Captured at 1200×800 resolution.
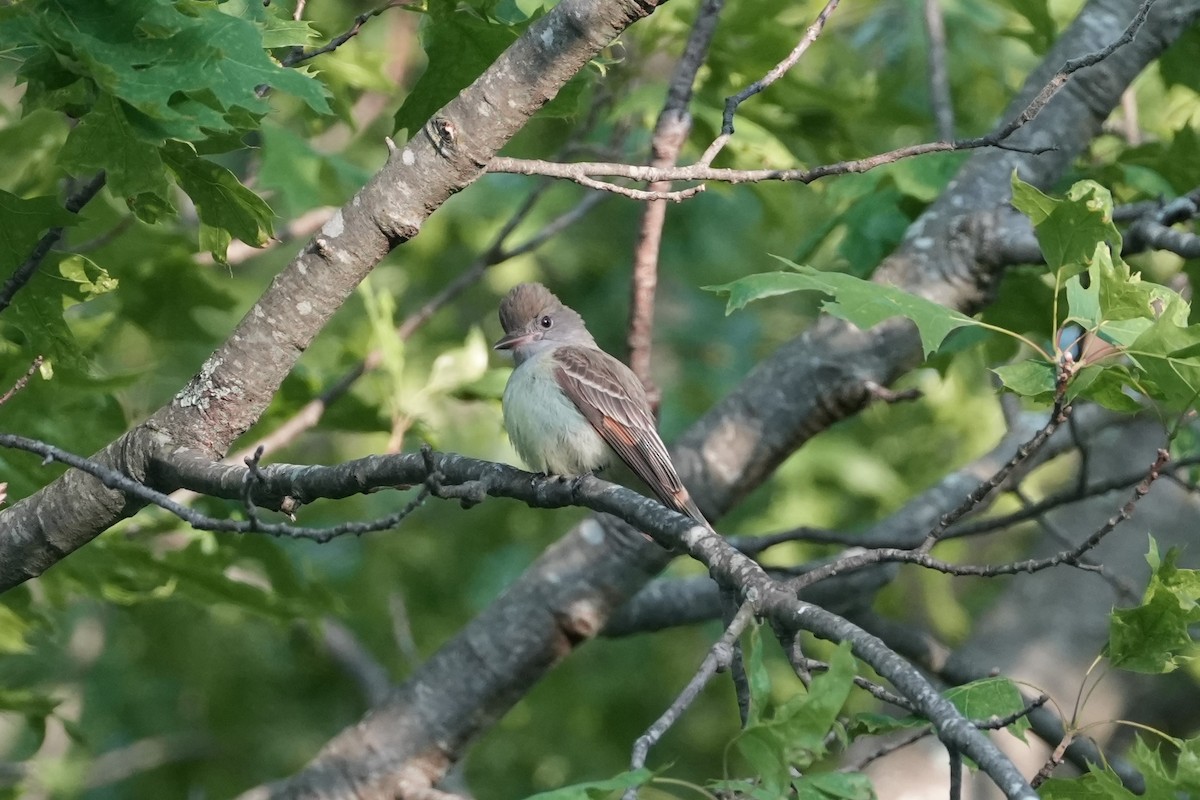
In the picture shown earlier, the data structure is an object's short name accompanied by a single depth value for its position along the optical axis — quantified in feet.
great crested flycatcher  34.55
